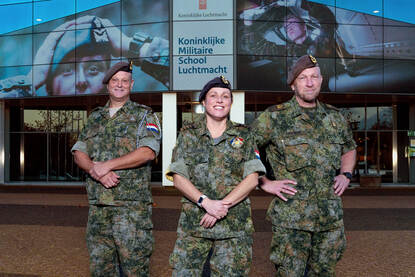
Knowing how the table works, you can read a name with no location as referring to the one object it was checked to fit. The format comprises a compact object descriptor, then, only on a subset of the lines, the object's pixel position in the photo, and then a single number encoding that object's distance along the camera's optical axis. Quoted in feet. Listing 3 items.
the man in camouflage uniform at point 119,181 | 11.33
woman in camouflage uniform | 9.66
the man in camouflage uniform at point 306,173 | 10.58
